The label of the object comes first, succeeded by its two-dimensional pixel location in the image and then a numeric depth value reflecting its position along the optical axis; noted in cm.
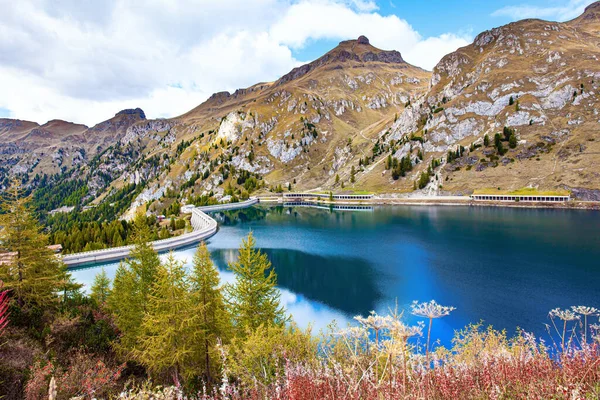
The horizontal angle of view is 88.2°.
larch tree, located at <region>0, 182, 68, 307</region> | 2400
